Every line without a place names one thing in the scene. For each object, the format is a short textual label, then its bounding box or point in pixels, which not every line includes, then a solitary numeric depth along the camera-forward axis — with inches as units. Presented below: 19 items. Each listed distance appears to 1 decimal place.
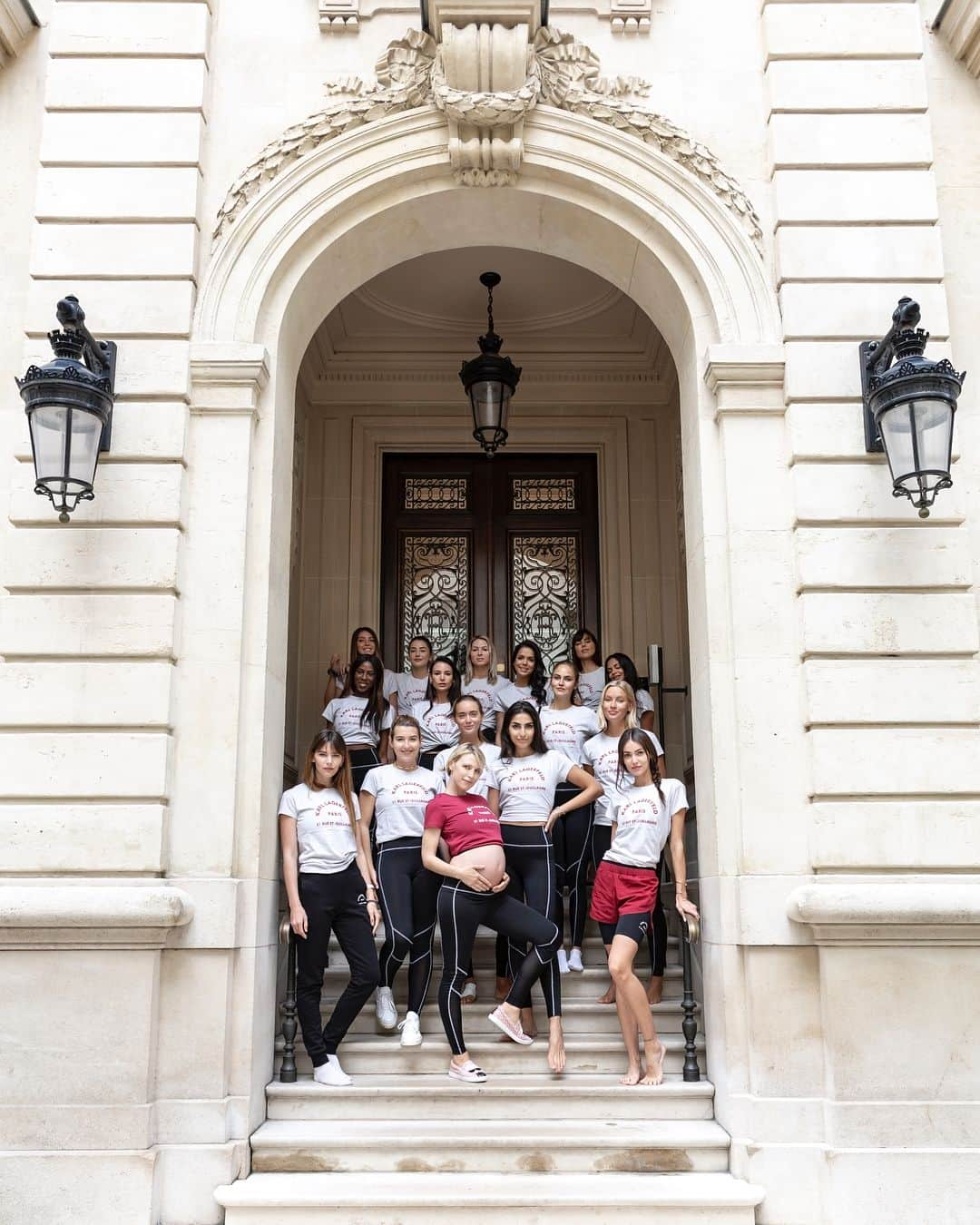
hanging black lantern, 346.0
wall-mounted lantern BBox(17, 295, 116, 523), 233.9
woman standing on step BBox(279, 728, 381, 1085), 252.1
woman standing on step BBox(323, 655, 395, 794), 315.3
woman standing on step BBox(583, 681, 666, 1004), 276.5
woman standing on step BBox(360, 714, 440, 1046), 261.7
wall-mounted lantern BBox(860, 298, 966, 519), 234.2
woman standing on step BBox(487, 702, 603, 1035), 265.4
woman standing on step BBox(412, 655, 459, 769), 317.1
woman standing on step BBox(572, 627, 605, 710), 332.2
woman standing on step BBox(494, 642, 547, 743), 327.6
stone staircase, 219.9
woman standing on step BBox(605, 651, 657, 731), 321.7
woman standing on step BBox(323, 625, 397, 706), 331.6
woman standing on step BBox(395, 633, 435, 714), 339.3
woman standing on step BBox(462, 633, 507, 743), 327.3
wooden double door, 414.9
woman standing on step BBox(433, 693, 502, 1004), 275.0
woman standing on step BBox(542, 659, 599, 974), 285.7
